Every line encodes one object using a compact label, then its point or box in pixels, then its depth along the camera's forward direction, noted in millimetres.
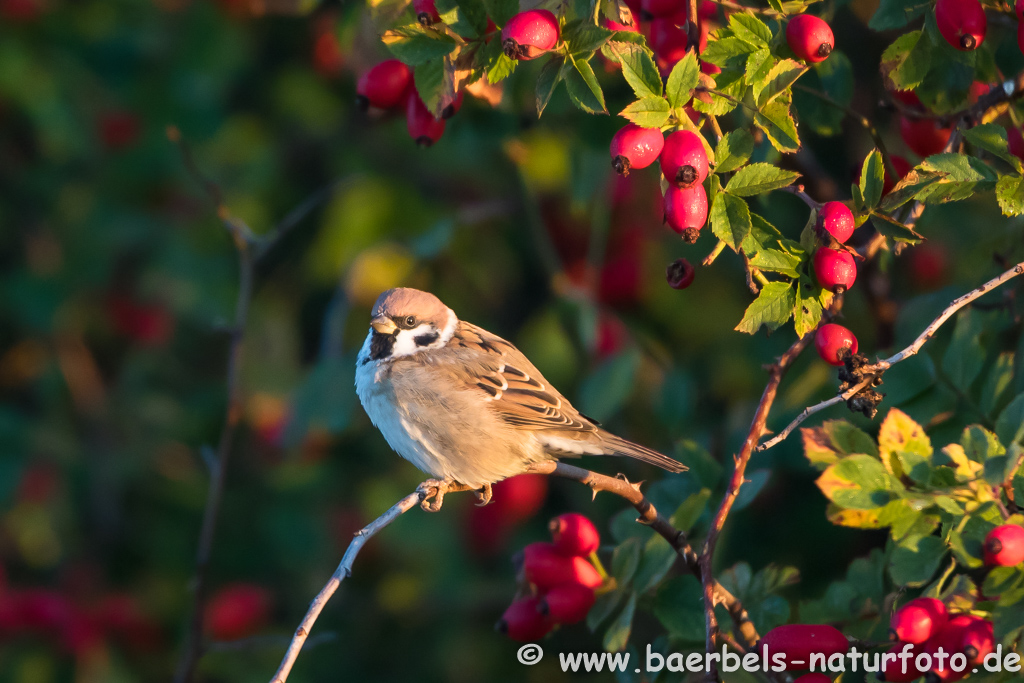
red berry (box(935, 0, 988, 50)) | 4070
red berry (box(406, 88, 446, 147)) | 5094
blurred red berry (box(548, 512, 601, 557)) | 4949
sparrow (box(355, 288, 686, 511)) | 6082
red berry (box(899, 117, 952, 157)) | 5012
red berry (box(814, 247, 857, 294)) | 3783
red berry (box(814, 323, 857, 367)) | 4102
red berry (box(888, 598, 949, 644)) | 3789
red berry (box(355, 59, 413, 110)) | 5207
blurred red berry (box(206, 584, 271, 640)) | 9211
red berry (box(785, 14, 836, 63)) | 4133
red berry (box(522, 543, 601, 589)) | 4914
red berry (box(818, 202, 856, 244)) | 3775
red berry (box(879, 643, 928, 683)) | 3820
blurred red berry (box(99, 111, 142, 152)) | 10547
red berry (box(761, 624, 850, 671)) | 4090
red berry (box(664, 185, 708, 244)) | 3826
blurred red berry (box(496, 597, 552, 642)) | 4965
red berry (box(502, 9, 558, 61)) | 3834
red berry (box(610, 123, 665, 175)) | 3910
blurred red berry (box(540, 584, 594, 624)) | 4836
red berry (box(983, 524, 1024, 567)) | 3660
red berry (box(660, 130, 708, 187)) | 3785
